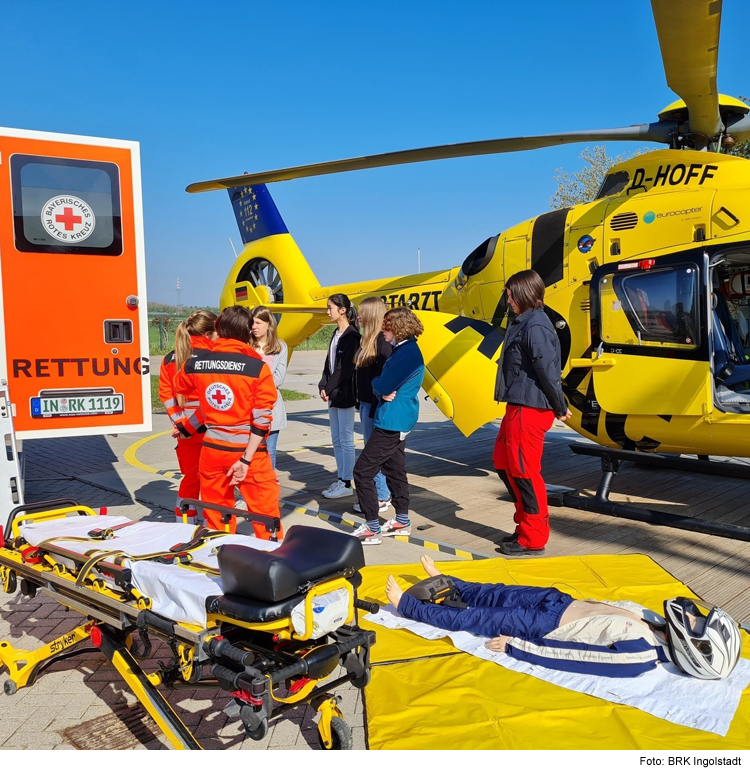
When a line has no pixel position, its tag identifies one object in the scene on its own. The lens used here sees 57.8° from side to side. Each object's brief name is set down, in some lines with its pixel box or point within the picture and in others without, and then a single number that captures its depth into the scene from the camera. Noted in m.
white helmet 3.03
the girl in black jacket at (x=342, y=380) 6.50
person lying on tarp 3.05
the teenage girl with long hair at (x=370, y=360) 5.86
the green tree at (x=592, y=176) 31.55
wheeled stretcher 2.34
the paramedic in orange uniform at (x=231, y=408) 4.18
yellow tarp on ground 2.72
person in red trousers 4.93
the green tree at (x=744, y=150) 22.12
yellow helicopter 5.45
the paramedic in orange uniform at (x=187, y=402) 4.99
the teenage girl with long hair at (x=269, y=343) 5.76
